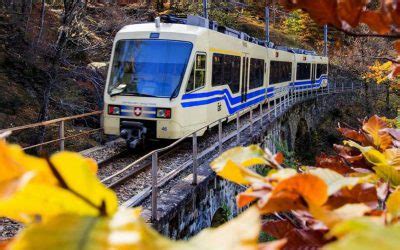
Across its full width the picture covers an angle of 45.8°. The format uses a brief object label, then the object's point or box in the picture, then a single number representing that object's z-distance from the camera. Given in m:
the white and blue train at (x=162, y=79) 9.41
